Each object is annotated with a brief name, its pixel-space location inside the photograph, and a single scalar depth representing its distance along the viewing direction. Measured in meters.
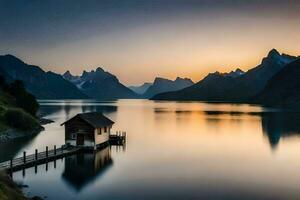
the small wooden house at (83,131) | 66.94
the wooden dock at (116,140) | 77.44
